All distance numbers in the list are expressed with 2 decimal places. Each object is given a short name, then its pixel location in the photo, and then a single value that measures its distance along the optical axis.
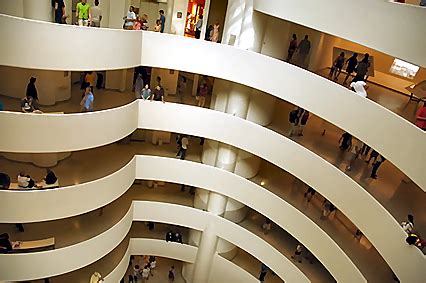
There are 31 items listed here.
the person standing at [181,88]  23.70
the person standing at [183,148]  22.39
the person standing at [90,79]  20.61
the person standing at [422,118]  13.95
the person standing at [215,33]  20.50
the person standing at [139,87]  19.81
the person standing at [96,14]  18.73
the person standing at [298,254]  21.64
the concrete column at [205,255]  23.58
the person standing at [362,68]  18.02
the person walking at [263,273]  23.38
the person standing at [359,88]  15.64
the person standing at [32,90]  16.98
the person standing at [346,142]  19.89
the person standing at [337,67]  19.92
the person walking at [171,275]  26.11
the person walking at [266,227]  23.33
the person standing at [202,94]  22.09
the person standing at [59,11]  17.28
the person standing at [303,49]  20.93
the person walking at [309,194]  21.40
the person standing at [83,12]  16.91
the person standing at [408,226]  14.00
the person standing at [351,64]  19.38
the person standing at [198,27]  21.39
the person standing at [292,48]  21.50
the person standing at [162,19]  20.17
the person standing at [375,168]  17.78
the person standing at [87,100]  17.71
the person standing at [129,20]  18.22
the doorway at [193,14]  23.17
